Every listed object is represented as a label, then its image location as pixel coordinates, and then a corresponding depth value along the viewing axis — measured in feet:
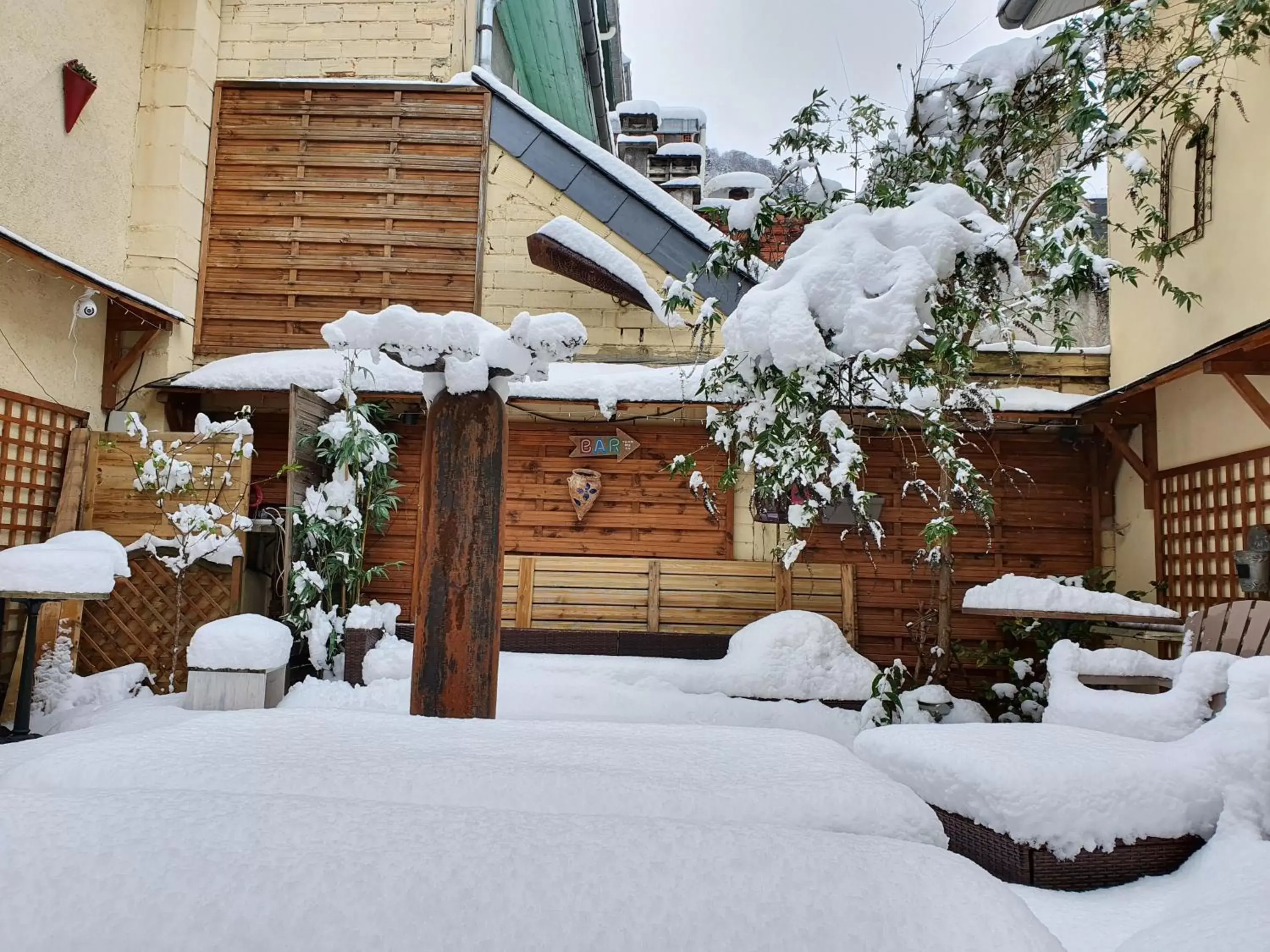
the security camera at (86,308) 20.95
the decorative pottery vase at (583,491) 24.72
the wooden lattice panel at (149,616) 21.29
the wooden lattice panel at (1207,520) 18.54
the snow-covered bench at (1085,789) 10.17
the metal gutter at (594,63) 36.48
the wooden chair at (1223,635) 14.33
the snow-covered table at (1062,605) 16.61
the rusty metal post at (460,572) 9.21
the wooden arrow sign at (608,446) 24.91
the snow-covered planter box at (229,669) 18.25
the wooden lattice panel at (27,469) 19.88
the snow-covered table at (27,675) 16.87
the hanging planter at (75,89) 21.35
